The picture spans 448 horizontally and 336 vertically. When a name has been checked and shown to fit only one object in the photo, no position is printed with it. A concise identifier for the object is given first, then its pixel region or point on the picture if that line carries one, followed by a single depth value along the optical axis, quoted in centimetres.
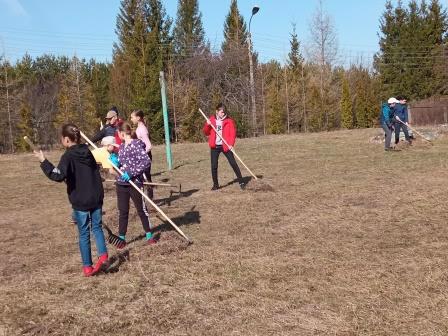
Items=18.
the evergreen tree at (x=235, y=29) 3403
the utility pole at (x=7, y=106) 2534
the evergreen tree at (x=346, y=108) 3166
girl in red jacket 968
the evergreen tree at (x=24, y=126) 2636
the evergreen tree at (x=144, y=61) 2672
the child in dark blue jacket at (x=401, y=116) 1516
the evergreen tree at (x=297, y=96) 3192
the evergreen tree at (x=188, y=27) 3594
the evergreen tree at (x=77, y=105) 2642
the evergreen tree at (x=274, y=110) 3041
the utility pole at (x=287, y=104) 3112
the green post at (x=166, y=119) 1321
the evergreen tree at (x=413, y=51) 3625
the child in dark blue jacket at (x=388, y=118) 1472
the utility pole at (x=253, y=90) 2831
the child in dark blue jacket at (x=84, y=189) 491
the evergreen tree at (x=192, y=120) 2742
